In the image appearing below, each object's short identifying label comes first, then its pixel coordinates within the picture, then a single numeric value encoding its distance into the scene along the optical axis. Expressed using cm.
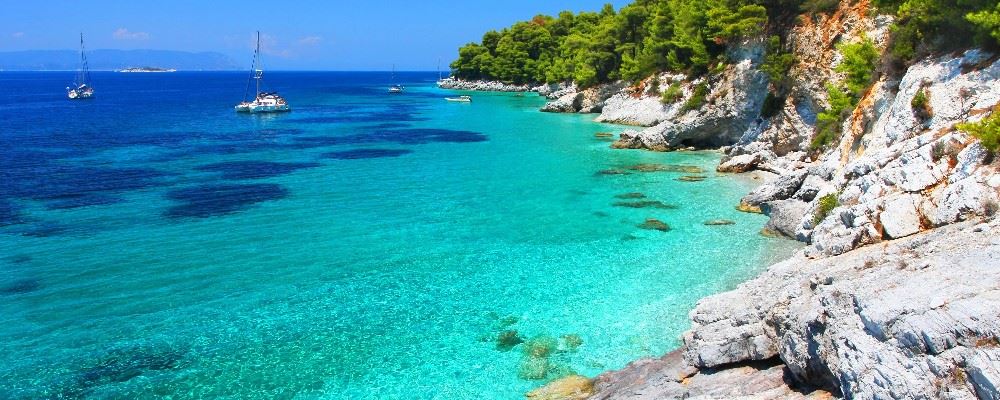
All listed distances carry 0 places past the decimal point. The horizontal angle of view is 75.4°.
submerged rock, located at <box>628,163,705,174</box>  3742
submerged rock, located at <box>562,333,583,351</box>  1571
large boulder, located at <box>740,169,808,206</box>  2680
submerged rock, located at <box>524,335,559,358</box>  1546
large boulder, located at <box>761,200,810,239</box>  2314
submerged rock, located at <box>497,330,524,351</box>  1587
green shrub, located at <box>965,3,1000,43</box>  1934
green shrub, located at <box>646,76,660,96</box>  5850
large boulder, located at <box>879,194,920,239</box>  1386
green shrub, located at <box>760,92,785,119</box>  3969
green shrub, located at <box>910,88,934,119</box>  1988
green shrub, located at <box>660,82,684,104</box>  5353
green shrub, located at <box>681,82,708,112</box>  4844
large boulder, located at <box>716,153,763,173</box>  3619
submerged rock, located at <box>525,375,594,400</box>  1348
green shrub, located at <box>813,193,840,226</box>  1944
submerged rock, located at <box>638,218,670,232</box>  2535
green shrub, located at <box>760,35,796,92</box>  3906
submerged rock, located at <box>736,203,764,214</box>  2729
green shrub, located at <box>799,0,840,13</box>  3741
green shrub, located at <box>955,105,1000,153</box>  1383
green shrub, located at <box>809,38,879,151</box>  2773
